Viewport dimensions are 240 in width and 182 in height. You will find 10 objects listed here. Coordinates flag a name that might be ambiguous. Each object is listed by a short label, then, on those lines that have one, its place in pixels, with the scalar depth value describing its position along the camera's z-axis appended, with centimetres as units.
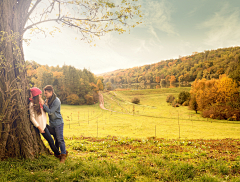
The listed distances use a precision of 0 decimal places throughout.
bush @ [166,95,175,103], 5225
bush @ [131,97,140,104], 5481
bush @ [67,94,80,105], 5204
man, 454
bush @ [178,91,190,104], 4538
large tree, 401
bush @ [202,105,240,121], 2628
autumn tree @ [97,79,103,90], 7619
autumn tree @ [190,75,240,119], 2741
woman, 436
